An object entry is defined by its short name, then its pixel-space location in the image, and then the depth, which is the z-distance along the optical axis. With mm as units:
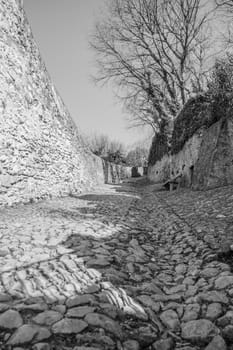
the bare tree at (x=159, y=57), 16672
